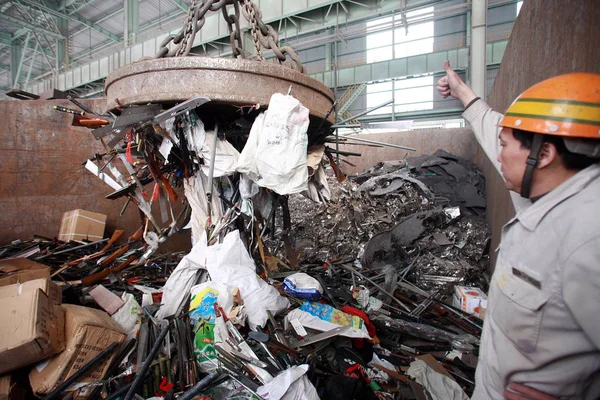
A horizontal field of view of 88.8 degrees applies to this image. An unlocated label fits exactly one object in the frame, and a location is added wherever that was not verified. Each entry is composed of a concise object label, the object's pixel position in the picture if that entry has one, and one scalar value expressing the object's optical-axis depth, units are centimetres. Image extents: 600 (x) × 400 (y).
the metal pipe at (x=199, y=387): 178
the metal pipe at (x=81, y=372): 177
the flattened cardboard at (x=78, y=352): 182
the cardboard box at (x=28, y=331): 168
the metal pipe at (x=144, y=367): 179
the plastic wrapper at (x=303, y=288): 292
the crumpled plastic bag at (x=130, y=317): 246
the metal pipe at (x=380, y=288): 343
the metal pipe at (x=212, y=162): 244
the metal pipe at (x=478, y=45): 918
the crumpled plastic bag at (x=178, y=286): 259
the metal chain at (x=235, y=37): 306
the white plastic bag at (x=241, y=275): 244
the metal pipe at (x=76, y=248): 414
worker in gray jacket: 79
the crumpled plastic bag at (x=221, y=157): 248
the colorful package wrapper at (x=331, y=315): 251
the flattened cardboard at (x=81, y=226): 480
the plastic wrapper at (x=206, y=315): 215
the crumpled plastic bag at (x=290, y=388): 172
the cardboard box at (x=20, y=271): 275
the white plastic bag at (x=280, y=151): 220
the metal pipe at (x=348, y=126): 276
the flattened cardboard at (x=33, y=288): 204
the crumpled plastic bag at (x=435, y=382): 205
